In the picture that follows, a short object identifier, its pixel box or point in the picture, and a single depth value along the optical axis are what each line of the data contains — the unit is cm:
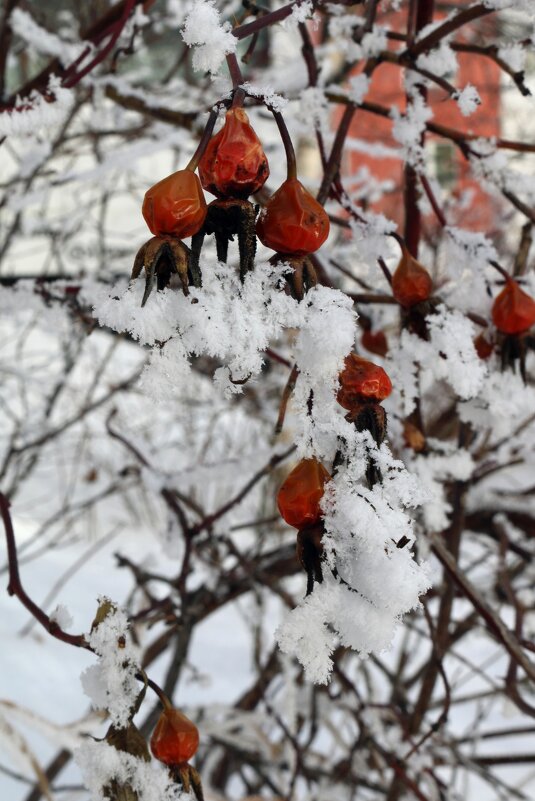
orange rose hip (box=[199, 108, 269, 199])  31
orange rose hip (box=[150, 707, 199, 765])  44
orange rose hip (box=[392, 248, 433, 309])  50
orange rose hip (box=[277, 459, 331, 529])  33
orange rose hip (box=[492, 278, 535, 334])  54
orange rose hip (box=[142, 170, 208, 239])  31
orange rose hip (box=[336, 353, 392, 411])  34
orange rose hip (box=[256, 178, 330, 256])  33
